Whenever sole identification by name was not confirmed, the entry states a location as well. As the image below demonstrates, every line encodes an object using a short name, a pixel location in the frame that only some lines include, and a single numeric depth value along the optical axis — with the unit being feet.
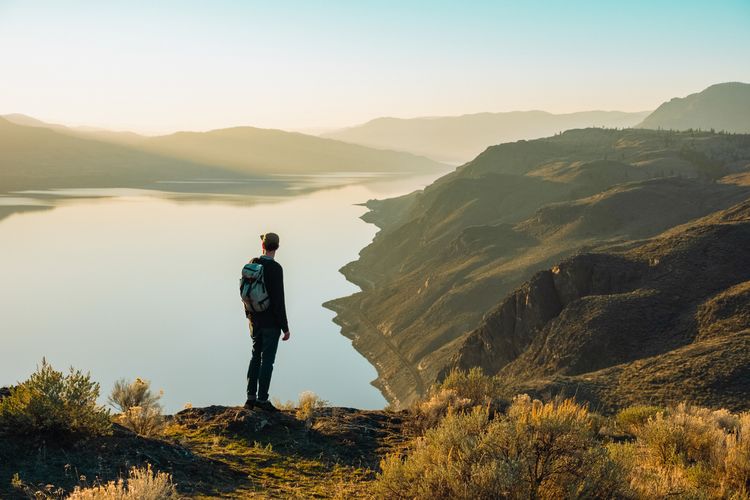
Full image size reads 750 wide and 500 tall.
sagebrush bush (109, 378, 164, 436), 28.04
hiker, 31.14
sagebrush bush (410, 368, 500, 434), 32.71
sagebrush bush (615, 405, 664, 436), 35.62
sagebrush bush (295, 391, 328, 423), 32.41
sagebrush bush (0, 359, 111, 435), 23.67
